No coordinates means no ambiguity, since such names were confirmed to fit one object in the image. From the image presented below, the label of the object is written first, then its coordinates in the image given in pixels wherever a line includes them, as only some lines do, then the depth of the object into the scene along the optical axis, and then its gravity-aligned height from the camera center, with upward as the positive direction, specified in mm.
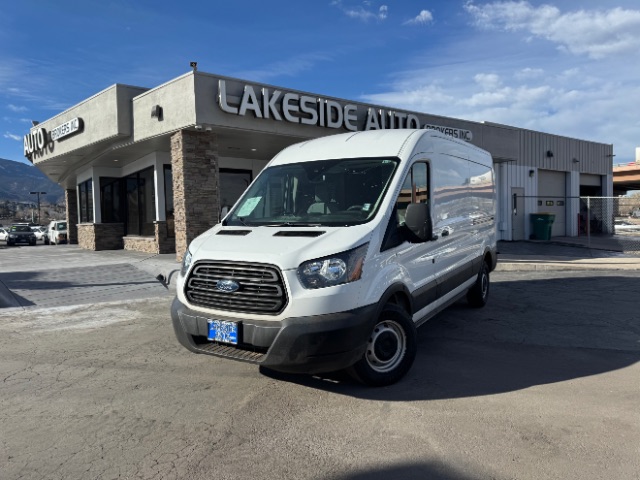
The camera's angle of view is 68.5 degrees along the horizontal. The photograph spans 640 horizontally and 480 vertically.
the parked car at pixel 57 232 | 27922 -349
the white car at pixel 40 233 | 37409 -513
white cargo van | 3631 -343
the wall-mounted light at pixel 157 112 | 12234 +2927
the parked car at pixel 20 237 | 30844 -641
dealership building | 12039 +2473
